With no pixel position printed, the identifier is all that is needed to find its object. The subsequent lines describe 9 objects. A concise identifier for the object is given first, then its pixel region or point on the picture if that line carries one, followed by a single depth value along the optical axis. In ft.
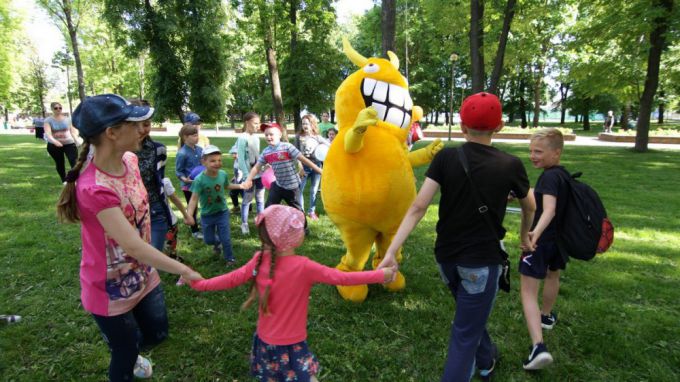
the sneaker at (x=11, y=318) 12.32
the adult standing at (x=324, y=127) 33.47
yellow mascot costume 11.51
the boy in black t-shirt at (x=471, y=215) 7.52
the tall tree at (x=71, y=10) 63.00
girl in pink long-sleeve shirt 6.88
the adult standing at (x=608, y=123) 92.01
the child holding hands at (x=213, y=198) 15.41
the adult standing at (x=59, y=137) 28.94
